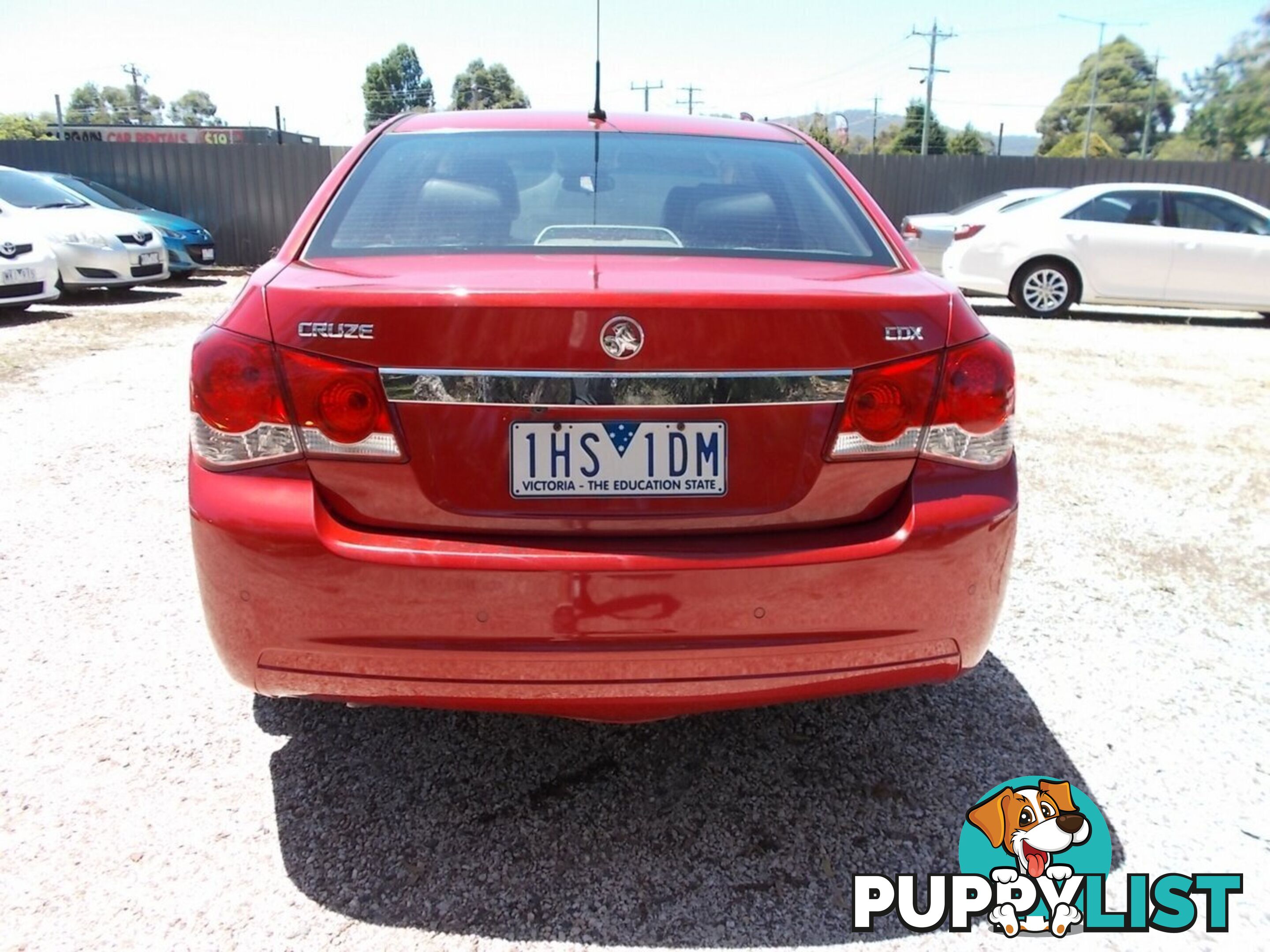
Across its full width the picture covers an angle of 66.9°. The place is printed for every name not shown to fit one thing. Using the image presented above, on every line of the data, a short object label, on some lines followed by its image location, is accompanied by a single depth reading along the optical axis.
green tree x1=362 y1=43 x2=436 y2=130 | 90.25
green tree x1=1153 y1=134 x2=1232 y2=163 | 63.06
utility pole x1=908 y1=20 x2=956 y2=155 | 57.16
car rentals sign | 31.86
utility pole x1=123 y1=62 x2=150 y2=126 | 74.19
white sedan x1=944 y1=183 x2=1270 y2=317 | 10.70
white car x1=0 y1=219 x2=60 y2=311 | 9.20
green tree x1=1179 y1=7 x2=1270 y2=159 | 58.19
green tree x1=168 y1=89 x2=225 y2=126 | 88.56
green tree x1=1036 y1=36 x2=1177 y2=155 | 76.56
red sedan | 1.77
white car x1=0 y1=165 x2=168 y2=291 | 10.95
